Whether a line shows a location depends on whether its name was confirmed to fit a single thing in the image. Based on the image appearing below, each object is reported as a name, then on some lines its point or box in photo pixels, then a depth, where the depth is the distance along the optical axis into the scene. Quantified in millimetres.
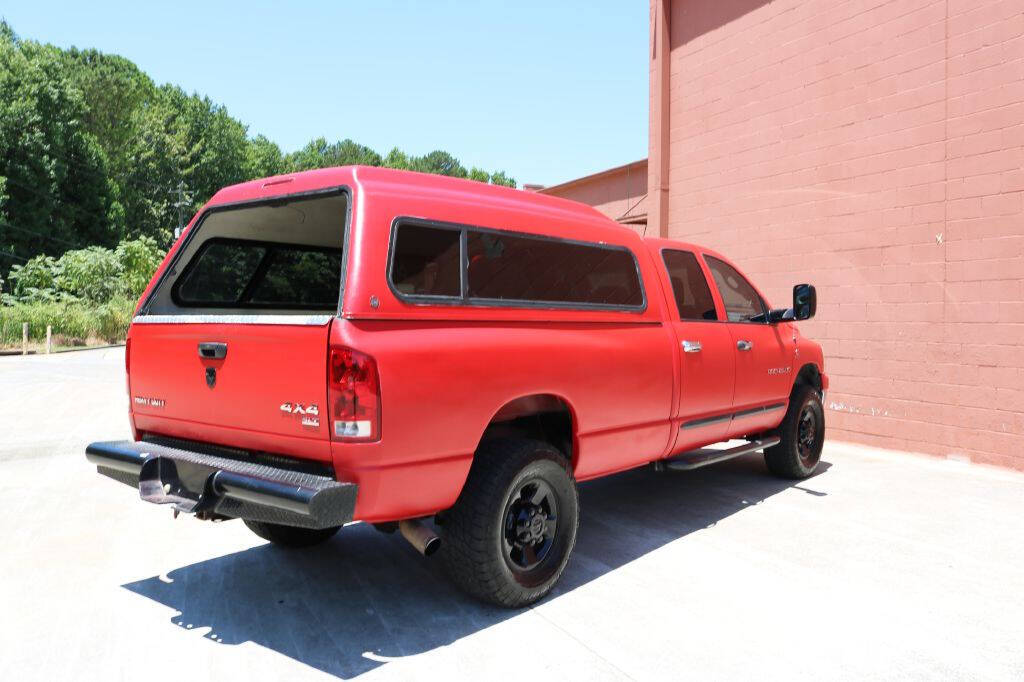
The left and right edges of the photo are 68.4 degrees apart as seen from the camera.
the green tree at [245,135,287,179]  72750
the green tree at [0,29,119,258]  43250
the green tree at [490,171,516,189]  110200
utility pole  54900
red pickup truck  3219
